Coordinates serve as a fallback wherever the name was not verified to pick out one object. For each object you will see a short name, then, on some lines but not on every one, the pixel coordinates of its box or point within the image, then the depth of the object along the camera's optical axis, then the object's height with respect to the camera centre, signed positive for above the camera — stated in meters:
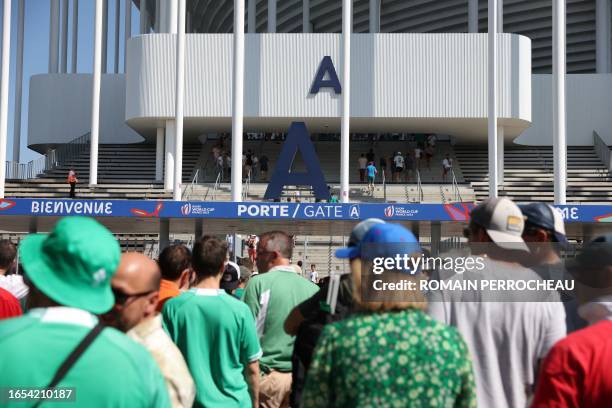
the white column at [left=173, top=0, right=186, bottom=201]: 32.62 +4.37
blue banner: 23.30 +0.48
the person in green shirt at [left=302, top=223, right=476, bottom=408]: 3.24 -0.49
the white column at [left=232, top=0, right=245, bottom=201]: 30.77 +4.29
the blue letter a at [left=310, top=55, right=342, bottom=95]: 36.12 +6.31
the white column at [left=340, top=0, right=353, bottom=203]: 32.10 +4.98
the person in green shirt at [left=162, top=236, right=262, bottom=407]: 5.25 -0.65
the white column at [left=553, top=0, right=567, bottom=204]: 29.94 +4.57
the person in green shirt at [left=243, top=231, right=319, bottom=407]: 6.46 -0.57
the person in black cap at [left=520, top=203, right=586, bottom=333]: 4.26 -0.05
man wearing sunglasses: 3.39 -0.29
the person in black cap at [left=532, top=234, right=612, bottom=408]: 3.11 -0.51
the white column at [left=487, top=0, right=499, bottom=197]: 31.39 +5.16
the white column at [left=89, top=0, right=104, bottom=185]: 35.56 +5.24
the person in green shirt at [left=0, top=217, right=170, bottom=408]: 2.82 -0.37
